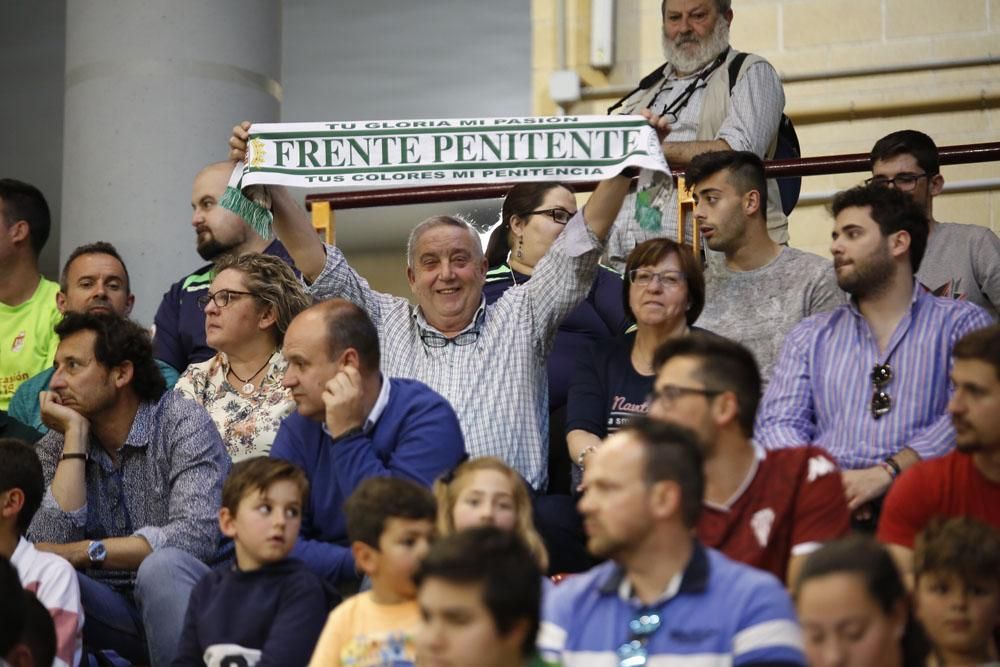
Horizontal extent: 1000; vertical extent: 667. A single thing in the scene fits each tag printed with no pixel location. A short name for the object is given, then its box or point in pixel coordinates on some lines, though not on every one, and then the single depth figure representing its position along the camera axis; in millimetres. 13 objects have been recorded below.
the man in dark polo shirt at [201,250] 12508
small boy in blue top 8297
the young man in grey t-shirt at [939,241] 11508
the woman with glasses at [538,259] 11461
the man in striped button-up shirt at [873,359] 9367
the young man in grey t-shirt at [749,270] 10852
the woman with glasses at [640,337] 10156
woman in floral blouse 10836
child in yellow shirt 7742
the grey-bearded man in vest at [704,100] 12539
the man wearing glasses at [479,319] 10359
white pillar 14859
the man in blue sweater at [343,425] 9164
